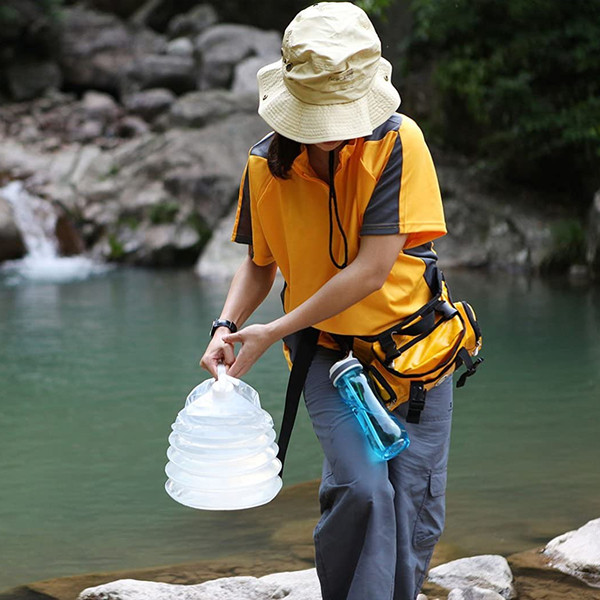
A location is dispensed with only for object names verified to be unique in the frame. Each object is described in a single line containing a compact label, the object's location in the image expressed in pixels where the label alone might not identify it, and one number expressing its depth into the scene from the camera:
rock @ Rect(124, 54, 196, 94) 25.28
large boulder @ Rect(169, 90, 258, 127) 19.84
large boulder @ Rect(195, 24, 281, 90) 25.23
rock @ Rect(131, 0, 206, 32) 29.52
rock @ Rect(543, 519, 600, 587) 3.49
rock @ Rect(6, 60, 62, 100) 26.05
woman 2.32
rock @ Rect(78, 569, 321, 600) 3.25
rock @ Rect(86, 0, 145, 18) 29.27
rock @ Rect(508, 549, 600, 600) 3.37
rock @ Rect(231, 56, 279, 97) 24.12
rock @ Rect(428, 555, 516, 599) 3.35
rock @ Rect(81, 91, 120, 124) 24.05
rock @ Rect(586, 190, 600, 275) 12.95
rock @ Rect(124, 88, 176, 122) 23.82
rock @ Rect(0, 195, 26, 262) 16.44
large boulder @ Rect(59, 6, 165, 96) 26.69
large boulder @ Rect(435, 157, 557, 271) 15.05
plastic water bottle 2.48
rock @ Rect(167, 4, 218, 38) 28.11
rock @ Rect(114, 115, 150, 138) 23.00
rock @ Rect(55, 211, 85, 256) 17.48
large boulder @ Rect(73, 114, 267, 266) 16.67
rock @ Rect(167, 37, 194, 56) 26.52
